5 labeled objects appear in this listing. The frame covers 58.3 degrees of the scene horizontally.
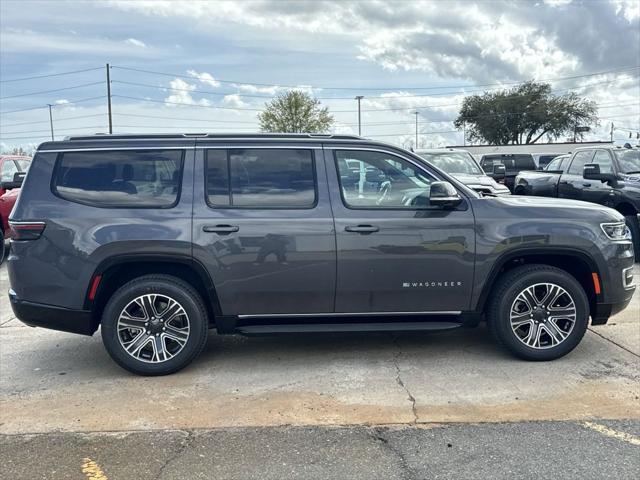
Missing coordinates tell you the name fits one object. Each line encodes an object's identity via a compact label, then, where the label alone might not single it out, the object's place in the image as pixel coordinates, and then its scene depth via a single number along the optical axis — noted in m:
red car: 10.02
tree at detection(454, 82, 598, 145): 59.09
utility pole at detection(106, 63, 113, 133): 48.44
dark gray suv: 4.60
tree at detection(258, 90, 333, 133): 56.69
